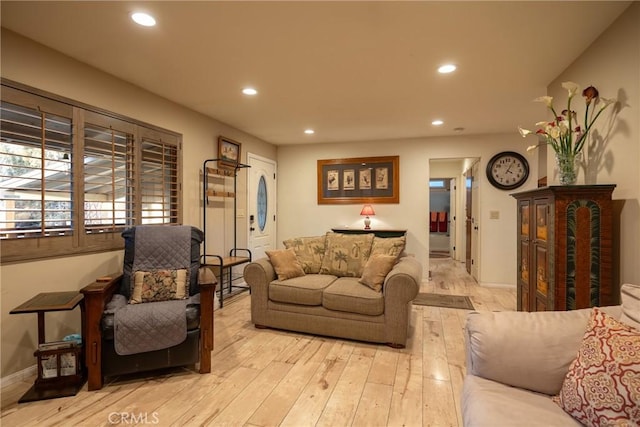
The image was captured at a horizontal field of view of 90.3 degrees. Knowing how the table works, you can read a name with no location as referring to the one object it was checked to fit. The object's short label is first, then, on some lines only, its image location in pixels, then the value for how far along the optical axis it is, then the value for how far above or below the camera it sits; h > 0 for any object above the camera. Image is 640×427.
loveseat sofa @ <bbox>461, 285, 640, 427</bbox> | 1.10 -0.61
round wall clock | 4.83 +0.66
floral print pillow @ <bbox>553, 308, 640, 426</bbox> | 1.06 -0.59
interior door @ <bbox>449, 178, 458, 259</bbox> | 7.84 -0.08
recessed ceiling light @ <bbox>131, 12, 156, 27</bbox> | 1.96 +1.23
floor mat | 4.02 -1.16
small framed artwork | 4.36 +0.88
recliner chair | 2.13 -0.69
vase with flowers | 2.20 +0.58
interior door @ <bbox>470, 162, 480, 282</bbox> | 5.14 -0.16
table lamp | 5.39 +0.00
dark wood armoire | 1.94 -0.21
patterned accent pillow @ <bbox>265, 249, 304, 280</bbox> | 3.29 -0.54
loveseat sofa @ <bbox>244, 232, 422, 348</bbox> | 2.79 -0.71
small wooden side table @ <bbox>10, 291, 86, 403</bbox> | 2.00 -0.98
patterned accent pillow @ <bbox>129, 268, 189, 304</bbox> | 2.53 -0.59
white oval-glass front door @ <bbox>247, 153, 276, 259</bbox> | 5.22 +0.15
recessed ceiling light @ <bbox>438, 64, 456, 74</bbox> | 2.64 +1.22
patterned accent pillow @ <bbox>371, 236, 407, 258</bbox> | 3.35 -0.36
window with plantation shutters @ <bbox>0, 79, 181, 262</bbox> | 2.17 +0.31
